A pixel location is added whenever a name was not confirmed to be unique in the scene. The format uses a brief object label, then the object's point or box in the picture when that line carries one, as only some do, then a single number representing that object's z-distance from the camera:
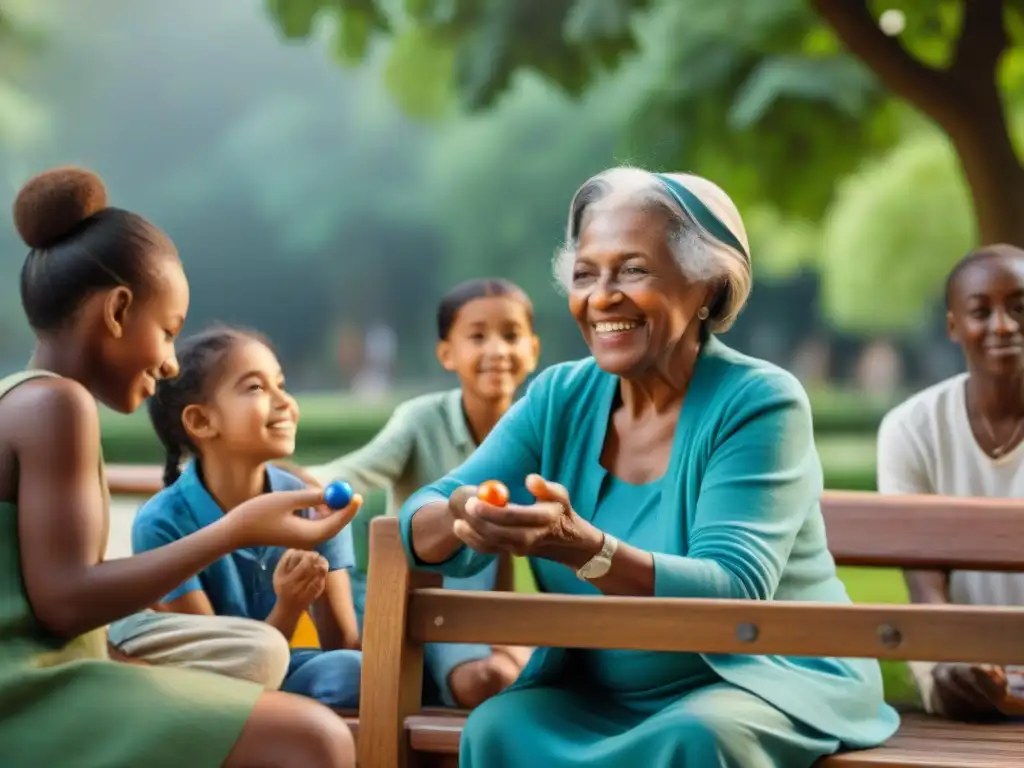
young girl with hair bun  5.00
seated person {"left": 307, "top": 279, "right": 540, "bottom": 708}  7.70
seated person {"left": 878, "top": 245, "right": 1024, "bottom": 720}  7.53
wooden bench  4.78
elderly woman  5.05
